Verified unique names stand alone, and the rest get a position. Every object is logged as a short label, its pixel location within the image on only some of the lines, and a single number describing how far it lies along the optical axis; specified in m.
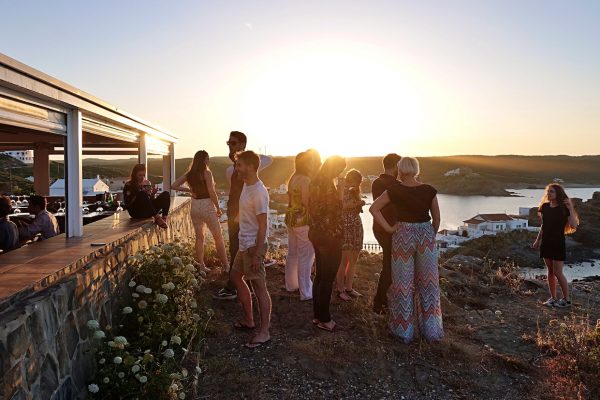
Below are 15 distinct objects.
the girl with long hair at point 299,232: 4.41
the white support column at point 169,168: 10.27
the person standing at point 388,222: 4.47
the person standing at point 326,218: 4.06
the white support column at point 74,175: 4.41
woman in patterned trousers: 4.05
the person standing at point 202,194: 5.55
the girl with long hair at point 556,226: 5.74
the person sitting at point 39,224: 4.68
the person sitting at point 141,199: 5.70
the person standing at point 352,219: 4.91
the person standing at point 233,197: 4.77
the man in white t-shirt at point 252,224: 3.64
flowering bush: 2.81
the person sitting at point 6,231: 4.14
